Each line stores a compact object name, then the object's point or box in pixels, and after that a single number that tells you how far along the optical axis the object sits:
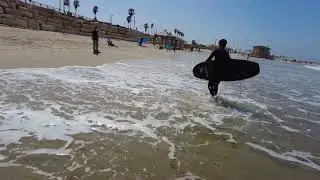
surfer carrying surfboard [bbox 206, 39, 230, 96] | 5.47
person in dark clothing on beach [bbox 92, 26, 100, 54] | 13.53
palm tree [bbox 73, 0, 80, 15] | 68.02
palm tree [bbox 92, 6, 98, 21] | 69.06
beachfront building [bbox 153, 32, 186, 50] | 46.61
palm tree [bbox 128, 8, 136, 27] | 74.76
